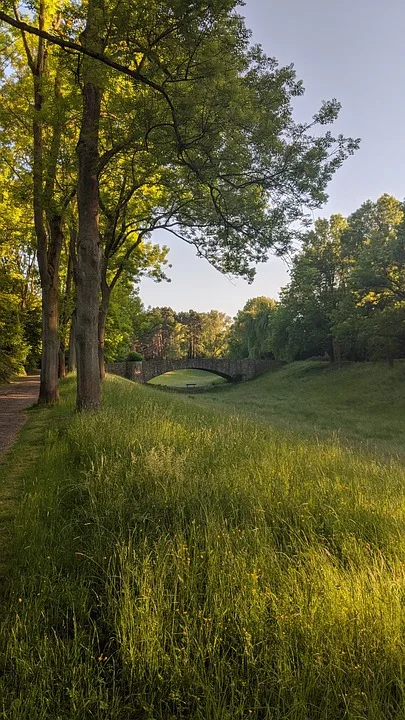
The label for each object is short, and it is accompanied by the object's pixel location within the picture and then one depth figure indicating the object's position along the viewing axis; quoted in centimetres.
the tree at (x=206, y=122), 673
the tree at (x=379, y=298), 2622
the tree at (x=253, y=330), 6086
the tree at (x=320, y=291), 4050
